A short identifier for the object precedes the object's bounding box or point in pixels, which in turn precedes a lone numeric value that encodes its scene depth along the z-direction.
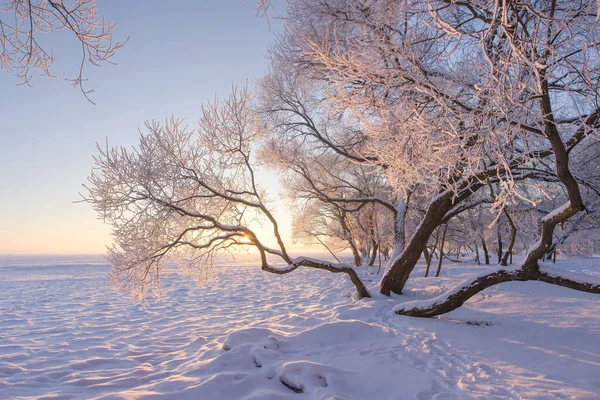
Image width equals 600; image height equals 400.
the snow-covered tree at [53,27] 2.83
